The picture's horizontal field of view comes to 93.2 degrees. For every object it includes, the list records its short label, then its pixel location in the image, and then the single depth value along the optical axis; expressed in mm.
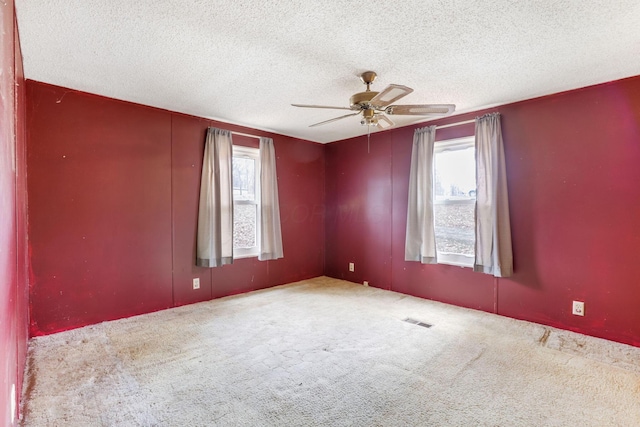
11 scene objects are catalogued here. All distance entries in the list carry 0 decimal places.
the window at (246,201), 4191
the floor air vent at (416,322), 3053
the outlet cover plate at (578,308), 2834
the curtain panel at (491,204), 3164
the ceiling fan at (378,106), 2346
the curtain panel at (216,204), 3699
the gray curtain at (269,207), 4281
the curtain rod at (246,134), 4101
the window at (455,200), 3590
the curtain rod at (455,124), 3520
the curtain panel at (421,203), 3754
